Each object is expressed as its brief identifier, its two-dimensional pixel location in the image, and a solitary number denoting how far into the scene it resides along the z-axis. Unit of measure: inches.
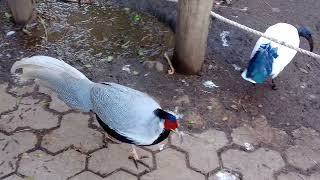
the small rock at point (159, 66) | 154.5
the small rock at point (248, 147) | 129.9
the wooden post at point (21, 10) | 164.4
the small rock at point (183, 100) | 143.0
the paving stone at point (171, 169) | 120.3
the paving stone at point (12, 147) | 119.8
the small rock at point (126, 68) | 153.7
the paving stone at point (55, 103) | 137.4
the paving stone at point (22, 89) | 142.2
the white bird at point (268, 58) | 138.9
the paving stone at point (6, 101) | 136.8
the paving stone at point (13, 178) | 116.8
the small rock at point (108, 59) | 157.5
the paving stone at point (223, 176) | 120.9
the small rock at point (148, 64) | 155.5
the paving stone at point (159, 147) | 127.6
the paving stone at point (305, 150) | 127.4
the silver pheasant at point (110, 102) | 108.2
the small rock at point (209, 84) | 150.4
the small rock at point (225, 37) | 168.7
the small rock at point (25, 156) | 122.4
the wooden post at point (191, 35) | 134.5
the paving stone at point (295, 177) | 122.3
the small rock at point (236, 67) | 158.1
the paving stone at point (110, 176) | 118.0
